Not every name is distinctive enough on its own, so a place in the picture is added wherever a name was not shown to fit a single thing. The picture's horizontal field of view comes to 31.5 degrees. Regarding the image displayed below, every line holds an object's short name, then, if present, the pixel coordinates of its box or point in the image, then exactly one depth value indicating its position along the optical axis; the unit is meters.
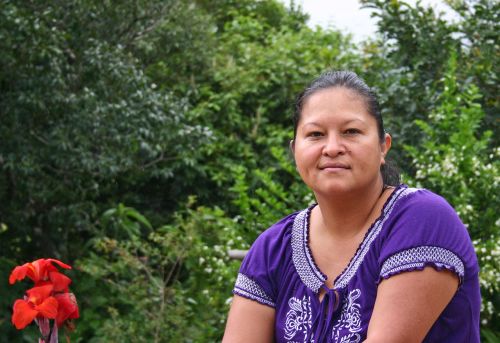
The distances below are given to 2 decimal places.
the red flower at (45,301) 2.01
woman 2.14
